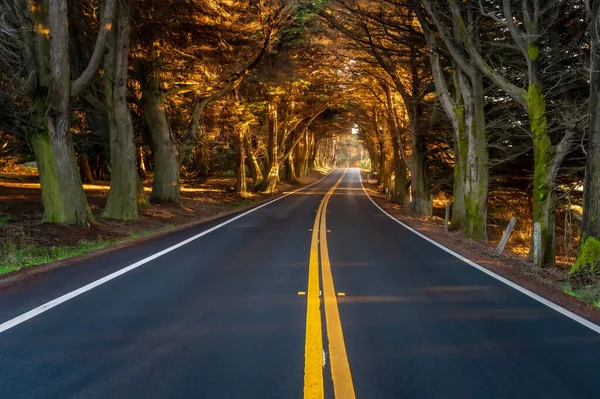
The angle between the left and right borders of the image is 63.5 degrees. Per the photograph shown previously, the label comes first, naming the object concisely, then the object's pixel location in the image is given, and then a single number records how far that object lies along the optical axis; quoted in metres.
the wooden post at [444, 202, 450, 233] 17.35
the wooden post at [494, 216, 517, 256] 11.70
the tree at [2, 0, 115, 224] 11.87
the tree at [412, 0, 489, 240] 14.46
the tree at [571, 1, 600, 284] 8.06
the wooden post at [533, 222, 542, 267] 10.99
